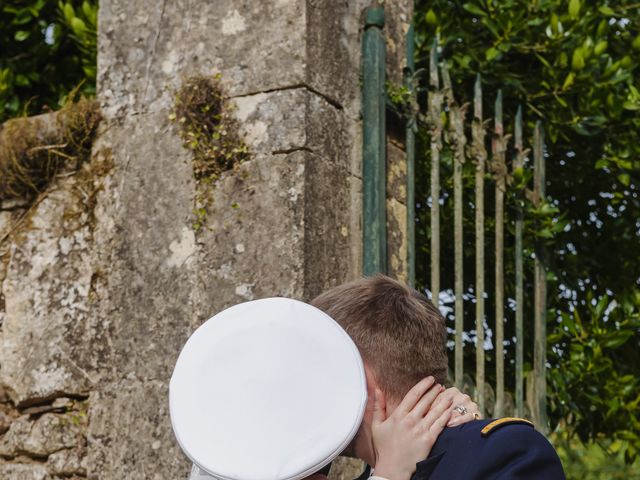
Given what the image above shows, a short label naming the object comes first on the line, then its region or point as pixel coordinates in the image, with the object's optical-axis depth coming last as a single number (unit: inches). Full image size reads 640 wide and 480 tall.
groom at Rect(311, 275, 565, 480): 98.1
